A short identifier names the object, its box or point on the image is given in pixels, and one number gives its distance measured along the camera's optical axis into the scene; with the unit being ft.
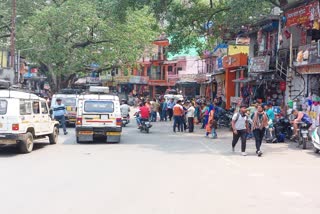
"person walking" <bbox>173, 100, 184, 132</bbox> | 78.69
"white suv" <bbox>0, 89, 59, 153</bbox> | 46.26
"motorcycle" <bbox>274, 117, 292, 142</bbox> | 62.69
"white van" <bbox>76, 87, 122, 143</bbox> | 58.34
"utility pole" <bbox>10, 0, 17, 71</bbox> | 100.61
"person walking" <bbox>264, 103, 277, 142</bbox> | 61.77
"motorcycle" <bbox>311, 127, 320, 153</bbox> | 49.94
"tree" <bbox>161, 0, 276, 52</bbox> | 80.18
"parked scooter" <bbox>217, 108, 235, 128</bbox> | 86.48
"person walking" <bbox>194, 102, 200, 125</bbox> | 96.37
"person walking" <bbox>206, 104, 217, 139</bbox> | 66.43
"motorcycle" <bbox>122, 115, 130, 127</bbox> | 89.46
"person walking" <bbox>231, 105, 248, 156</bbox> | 49.32
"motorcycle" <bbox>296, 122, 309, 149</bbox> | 54.65
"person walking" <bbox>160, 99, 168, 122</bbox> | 107.90
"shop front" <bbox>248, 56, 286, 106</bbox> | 82.17
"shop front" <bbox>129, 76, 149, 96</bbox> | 231.09
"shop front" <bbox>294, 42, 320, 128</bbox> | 63.62
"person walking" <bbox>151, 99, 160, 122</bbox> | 105.40
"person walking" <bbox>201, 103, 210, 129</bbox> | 81.03
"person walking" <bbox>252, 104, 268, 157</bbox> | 48.96
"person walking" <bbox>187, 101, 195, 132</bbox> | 77.61
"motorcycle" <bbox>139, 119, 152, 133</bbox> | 77.00
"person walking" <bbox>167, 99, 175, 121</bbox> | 109.40
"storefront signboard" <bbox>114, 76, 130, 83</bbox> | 240.94
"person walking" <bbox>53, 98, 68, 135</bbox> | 69.93
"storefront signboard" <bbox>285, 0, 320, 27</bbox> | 61.87
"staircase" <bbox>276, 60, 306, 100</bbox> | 73.67
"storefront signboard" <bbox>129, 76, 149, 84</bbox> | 230.79
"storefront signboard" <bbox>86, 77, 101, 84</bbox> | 237.02
